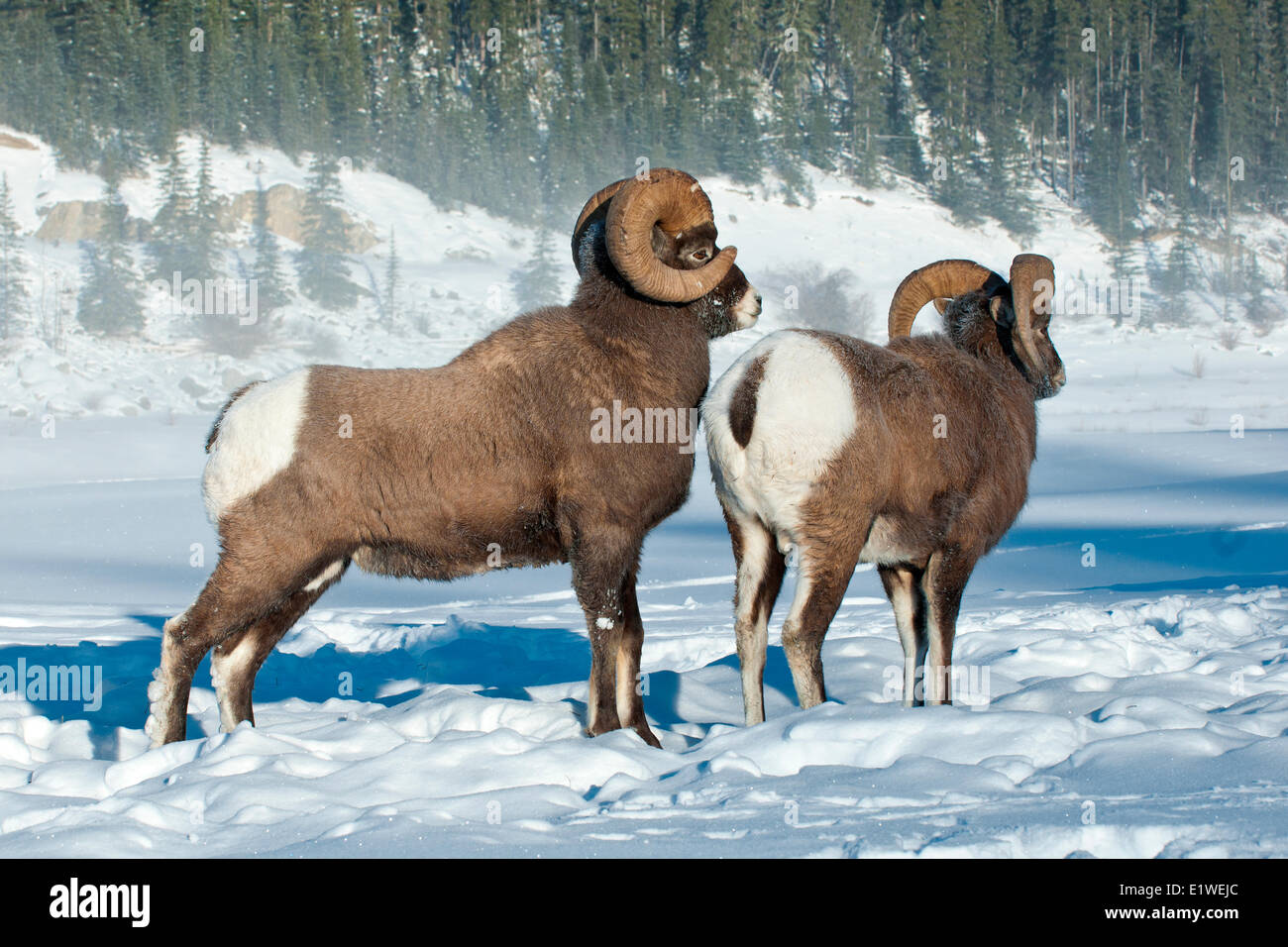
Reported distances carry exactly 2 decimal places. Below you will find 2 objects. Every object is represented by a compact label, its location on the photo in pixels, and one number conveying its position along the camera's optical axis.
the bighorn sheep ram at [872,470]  4.99
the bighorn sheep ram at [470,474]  5.18
